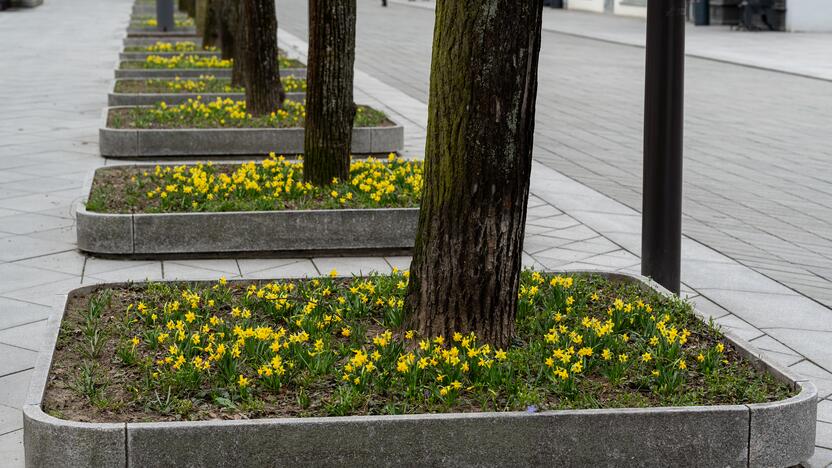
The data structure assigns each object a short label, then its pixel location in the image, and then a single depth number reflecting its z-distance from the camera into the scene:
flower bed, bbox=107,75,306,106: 13.74
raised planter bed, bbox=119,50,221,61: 19.09
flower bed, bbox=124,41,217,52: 19.75
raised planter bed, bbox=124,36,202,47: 22.28
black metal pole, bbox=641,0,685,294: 5.94
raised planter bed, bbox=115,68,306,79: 16.20
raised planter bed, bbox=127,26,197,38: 23.80
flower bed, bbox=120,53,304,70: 16.94
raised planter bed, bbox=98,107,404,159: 11.23
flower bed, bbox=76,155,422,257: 7.54
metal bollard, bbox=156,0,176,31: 23.89
